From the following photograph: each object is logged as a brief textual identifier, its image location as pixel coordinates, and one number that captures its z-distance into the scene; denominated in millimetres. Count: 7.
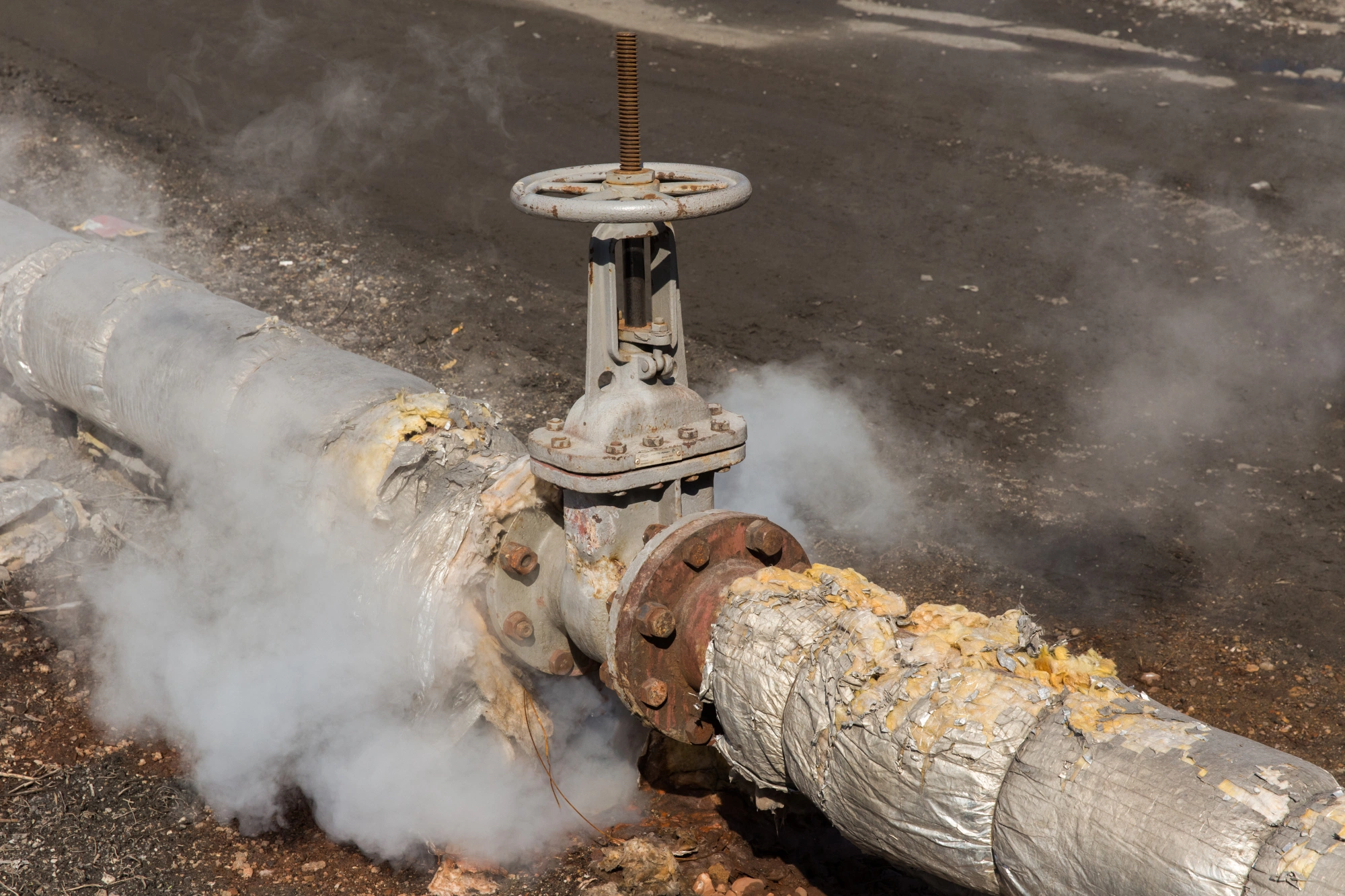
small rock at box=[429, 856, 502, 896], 3234
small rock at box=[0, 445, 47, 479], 4925
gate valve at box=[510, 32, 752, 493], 2664
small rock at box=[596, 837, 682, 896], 3172
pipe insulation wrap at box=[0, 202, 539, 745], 3119
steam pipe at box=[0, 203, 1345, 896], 1828
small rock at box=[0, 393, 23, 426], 5121
